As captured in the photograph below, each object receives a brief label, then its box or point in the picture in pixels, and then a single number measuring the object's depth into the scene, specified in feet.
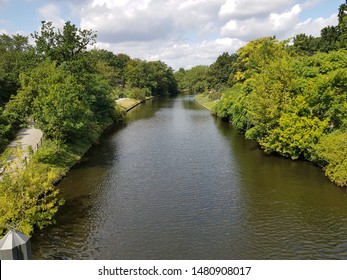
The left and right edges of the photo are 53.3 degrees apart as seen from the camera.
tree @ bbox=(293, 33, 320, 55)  222.07
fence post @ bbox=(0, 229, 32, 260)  20.40
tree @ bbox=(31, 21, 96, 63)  145.79
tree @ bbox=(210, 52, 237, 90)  306.76
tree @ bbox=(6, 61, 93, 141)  109.50
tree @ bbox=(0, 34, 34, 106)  157.38
